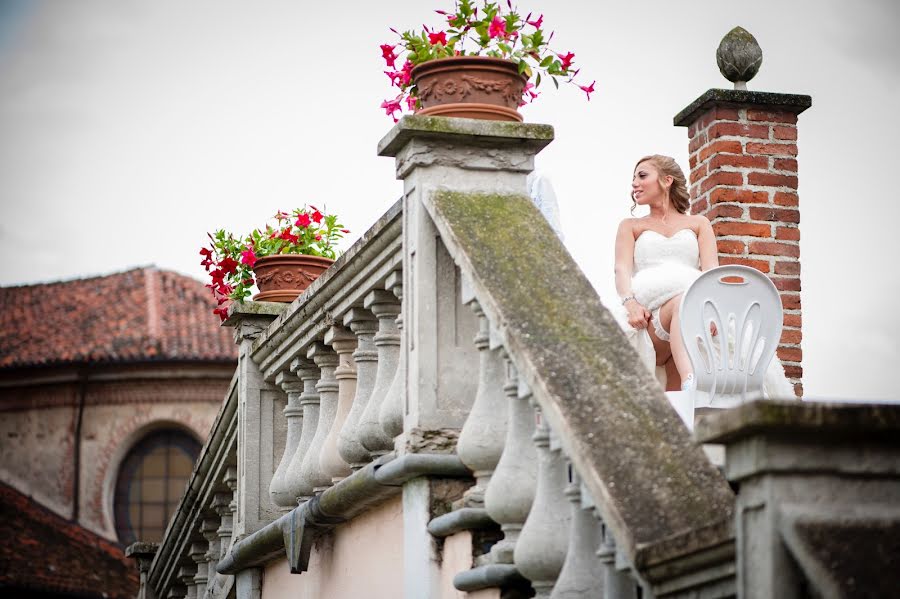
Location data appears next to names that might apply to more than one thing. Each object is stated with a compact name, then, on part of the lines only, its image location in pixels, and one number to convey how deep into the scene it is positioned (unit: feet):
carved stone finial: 48.43
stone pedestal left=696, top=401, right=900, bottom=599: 15.89
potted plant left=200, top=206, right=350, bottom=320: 42.21
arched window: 164.85
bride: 36.79
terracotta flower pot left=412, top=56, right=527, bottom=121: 27.45
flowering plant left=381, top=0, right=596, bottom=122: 28.19
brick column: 47.41
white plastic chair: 31.79
